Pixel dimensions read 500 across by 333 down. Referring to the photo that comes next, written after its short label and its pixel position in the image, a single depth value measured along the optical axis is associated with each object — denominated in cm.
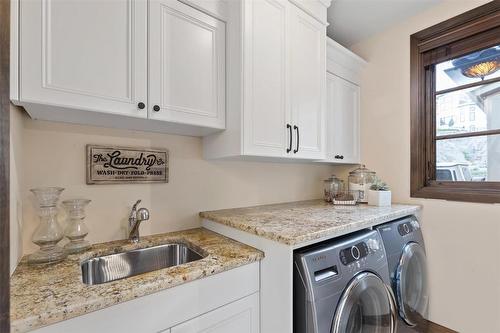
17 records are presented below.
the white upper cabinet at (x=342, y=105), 201
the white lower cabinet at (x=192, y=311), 70
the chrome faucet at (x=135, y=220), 120
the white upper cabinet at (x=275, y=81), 130
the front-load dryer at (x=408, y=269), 142
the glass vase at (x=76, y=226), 105
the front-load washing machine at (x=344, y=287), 95
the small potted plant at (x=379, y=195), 184
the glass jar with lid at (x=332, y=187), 215
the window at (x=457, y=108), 163
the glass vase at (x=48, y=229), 95
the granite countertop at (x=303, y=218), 106
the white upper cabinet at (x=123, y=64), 85
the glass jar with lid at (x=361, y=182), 203
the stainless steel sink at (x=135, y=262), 107
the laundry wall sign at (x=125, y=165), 118
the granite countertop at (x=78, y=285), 63
